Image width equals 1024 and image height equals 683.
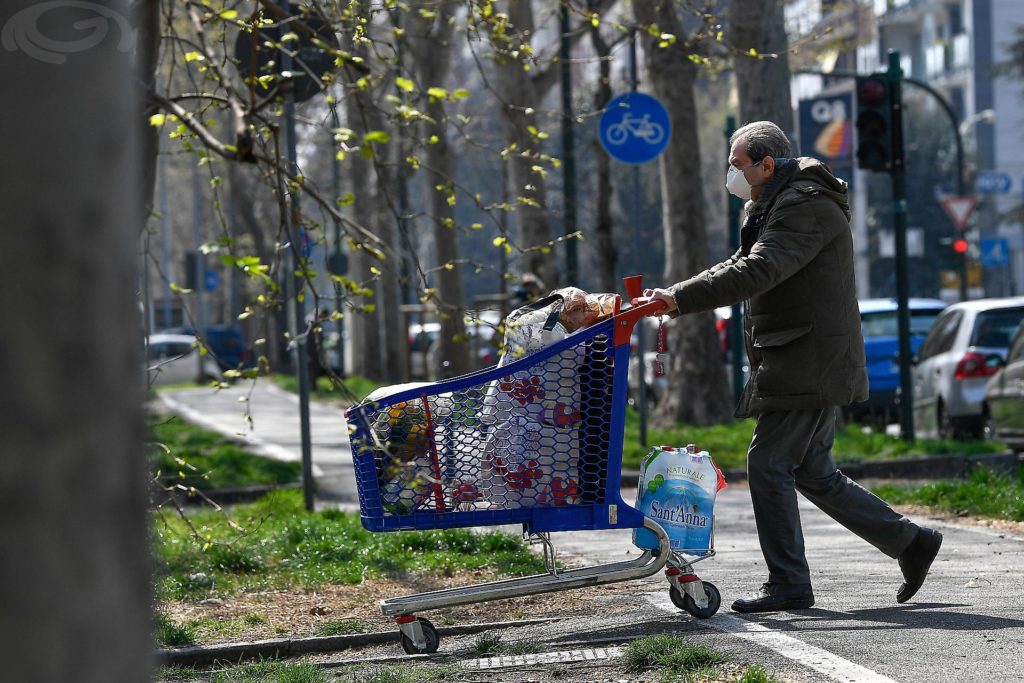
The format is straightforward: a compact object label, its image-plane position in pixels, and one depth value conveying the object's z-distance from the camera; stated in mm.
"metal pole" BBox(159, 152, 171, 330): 45125
